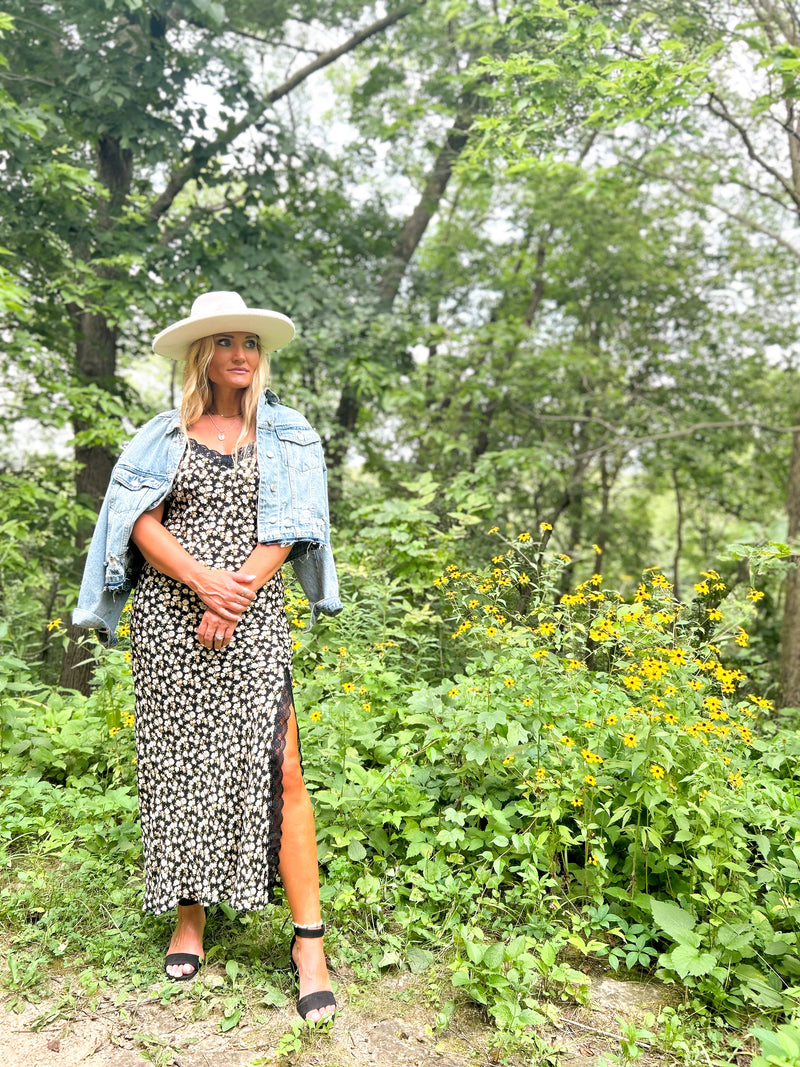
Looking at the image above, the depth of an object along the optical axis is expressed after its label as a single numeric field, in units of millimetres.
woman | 2428
